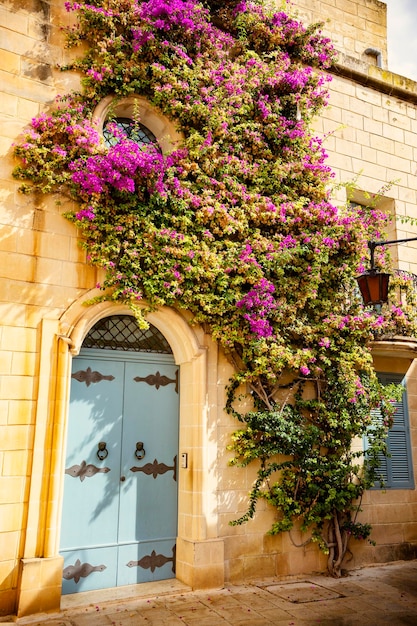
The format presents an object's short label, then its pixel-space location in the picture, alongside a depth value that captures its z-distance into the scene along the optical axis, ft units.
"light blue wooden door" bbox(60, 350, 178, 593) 18.04
